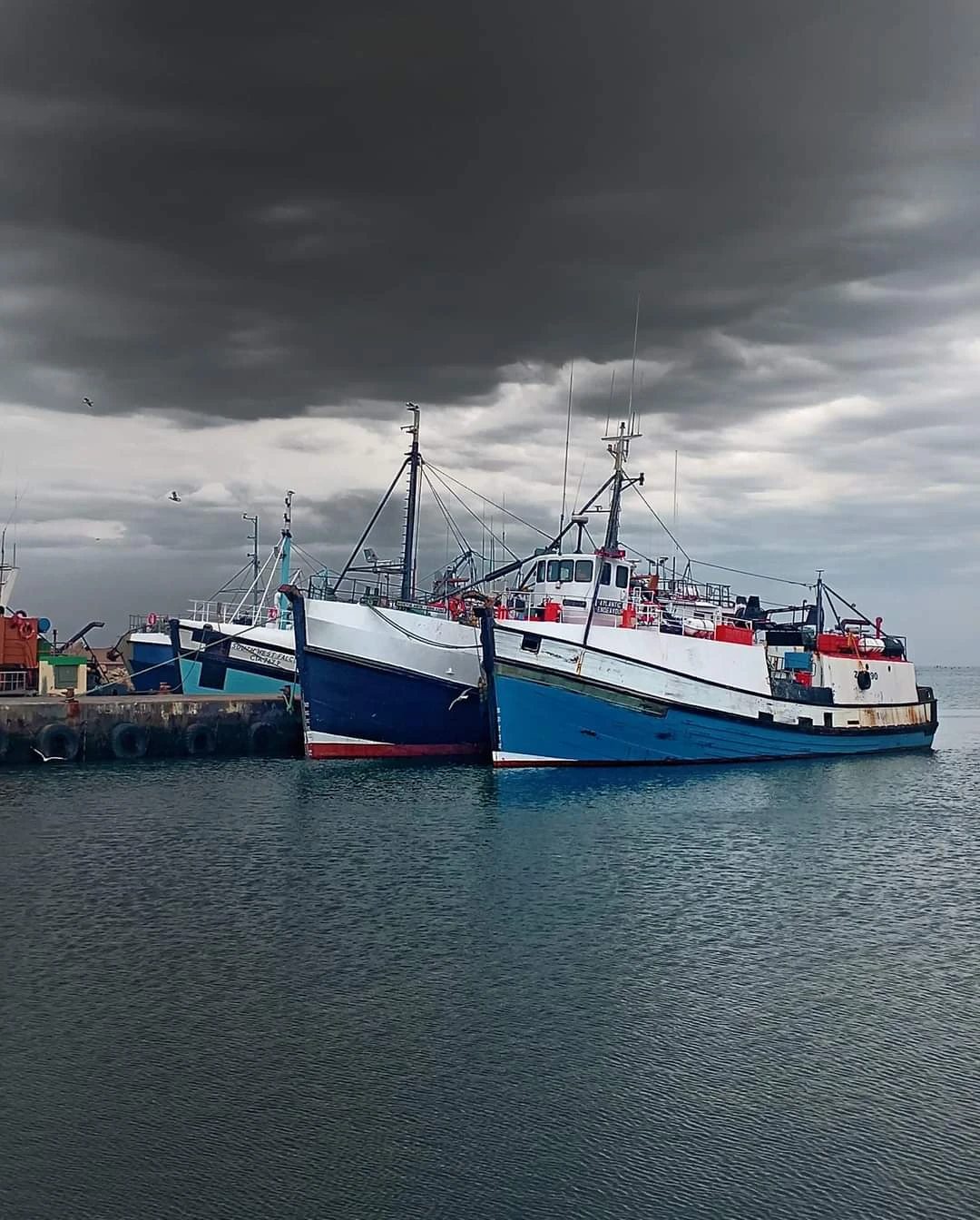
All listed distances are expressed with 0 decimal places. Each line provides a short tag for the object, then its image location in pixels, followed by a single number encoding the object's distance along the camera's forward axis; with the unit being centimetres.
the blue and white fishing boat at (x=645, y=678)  3941
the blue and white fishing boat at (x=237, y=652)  5469
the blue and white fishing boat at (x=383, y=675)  4403
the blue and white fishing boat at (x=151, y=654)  6097
